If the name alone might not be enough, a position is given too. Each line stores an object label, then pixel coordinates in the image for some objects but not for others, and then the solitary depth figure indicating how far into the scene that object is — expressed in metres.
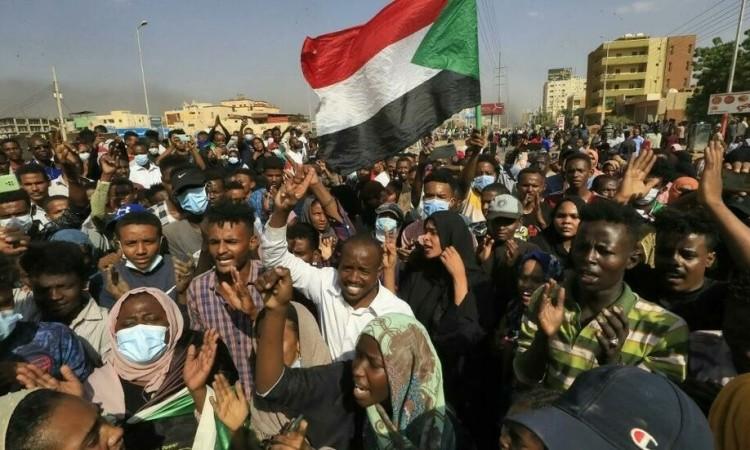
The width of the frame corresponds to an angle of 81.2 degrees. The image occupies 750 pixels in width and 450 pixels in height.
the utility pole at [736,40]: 20.28
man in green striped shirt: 1.68
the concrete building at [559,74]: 156.00
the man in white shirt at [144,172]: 6.36
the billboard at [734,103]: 9.81
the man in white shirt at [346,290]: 2.34
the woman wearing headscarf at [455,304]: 2.74
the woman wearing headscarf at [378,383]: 1.78
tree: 28.52
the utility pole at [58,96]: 27.02
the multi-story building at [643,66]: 67.88
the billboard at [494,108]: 42.03
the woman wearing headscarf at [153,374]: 1.93
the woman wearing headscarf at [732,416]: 1.11
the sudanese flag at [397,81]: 3.60
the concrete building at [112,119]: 49.56
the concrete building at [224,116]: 44.62
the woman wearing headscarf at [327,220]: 3.65
